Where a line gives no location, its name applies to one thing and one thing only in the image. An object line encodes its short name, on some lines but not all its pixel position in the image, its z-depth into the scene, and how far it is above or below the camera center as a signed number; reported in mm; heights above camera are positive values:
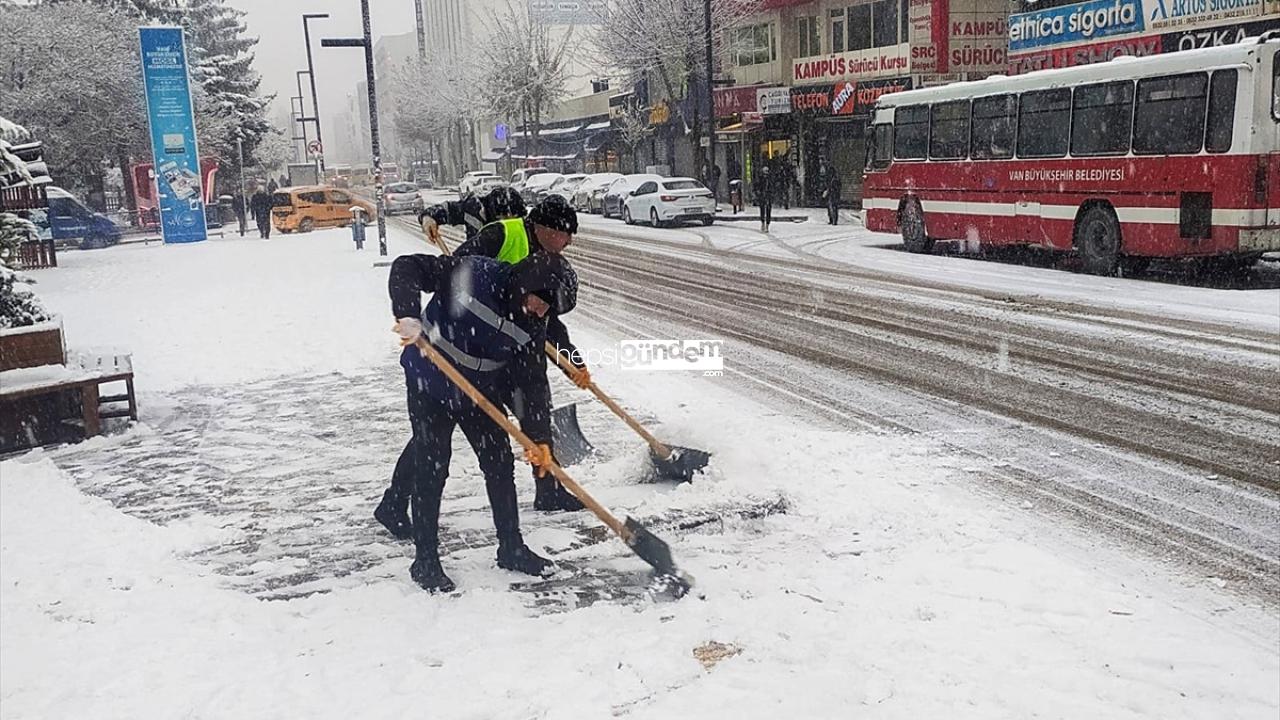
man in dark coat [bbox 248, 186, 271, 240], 33219 -333
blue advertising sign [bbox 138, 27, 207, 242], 29156 +2607
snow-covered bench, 7449 -1304
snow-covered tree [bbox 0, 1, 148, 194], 32438 +4098
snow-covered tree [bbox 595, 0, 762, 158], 36969 +5530
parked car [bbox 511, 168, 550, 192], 46734 +672
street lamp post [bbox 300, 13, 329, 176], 46000 +5966
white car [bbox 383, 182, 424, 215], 43594 -131
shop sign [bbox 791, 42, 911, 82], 30734 +3514
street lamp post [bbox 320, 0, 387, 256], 21438 +2046
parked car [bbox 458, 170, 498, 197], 50584 +636
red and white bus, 12945 +115
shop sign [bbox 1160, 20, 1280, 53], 20344 +2556
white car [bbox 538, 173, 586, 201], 40969 +149
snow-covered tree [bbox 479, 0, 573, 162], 60062 +7090
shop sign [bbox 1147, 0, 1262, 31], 20219 +3038
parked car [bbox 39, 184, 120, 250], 30906 -437
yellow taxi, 35531 -329
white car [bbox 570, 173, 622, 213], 37656 -182
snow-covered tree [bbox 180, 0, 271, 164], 44281 +5981
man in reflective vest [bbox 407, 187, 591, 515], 4684 -265
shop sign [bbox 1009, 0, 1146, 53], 23125 +3417
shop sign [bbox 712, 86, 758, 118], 36438 +2874
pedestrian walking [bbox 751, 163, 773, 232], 25297 -342
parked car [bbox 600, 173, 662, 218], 32938 -226
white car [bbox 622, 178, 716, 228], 28594 -521
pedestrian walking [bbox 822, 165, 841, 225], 27656 -508
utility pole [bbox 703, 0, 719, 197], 29906 +2838
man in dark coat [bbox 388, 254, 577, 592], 4500 -745
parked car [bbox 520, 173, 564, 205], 43938 +198
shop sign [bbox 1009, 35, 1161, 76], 22812 +2679
